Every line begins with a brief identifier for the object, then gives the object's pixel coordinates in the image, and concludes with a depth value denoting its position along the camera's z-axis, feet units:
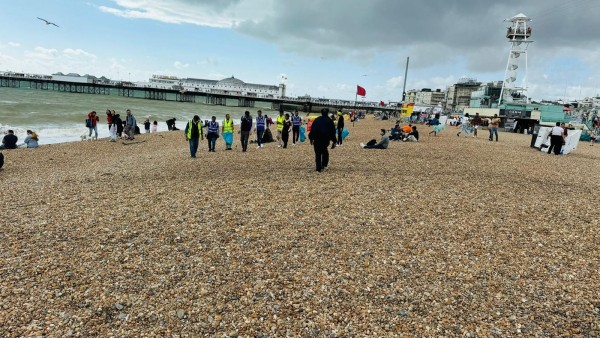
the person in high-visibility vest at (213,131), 43.14
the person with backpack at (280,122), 47.37
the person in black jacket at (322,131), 28.25
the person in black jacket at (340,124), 48.11
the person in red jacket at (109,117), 59.79
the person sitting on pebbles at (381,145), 47.19
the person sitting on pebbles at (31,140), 52.65
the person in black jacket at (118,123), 60.53
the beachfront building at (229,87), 514.27
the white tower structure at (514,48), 193.36
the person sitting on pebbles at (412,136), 58.76
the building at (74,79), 495.86
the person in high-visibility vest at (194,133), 39.47
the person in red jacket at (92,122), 63.97
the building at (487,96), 207.51
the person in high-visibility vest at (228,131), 45.13
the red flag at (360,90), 103.86
